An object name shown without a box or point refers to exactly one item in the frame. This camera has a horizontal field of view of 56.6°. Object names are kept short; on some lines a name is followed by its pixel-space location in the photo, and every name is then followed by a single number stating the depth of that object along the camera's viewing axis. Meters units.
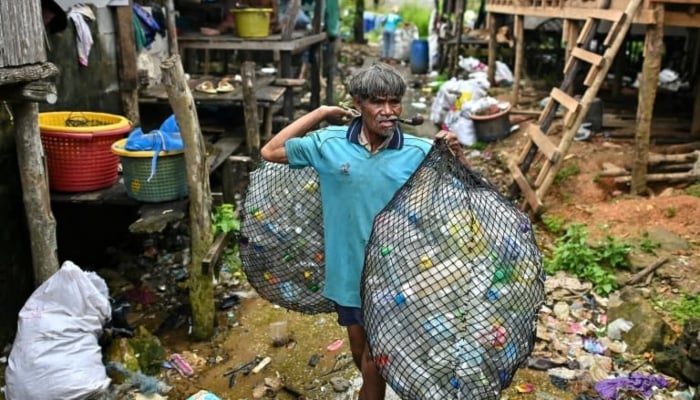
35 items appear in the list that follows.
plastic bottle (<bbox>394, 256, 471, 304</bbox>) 2.74
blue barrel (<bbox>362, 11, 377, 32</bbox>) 25.88
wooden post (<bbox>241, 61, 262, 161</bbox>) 6.27
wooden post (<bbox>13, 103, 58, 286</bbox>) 4.02
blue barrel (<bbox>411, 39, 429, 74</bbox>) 17.95
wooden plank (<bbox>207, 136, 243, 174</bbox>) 6.01
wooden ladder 6.70
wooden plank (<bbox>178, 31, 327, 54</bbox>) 9.20
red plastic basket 4.72
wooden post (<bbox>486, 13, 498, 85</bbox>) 13.49
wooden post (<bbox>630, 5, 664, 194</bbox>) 6.46
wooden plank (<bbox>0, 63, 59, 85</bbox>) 3.50
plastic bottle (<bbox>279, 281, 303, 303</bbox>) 3.48
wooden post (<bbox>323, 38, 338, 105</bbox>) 12.41
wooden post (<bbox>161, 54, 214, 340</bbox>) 4.21
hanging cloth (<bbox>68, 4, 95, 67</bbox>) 5.75
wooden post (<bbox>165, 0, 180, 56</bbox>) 7.61
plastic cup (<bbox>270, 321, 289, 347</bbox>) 4.74
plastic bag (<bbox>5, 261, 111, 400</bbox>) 3.60
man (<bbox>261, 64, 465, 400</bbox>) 2.69
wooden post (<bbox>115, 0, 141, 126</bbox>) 6.62
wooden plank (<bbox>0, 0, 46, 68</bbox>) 3.55
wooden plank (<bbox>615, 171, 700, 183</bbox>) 6.79
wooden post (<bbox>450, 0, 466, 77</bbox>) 15.17
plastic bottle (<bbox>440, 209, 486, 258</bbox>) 2.79
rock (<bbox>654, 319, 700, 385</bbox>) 3.98
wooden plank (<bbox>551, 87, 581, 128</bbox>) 6.78
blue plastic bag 4.57
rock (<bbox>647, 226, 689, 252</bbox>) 5.59
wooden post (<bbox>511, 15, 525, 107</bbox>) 11.04
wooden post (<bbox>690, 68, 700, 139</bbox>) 8.37
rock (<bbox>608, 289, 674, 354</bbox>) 4.43
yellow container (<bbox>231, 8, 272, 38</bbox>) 9.19
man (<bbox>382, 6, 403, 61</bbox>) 20.15
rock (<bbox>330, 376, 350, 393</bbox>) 4.14
